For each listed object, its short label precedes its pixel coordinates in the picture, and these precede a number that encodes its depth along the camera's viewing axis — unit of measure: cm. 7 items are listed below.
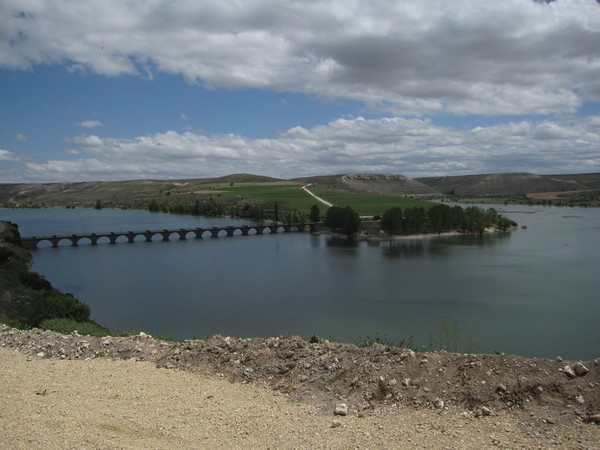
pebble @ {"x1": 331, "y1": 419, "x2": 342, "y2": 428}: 648
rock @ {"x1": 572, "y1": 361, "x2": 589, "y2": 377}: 689
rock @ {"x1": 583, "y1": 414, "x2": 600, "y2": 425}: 604
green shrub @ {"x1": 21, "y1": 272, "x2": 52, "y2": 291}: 3120
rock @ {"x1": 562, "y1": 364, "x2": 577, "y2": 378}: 688
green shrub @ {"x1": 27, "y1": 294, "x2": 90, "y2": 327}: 1583
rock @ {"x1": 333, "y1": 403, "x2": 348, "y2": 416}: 685
